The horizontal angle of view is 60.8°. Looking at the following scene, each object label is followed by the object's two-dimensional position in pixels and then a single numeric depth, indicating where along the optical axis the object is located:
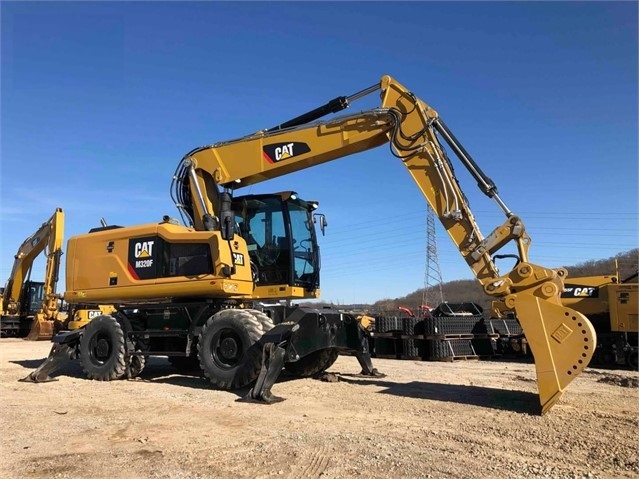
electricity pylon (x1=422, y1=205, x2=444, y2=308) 55.25
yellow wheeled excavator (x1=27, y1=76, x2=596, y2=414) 8.23
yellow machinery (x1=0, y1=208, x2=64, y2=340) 23.27
